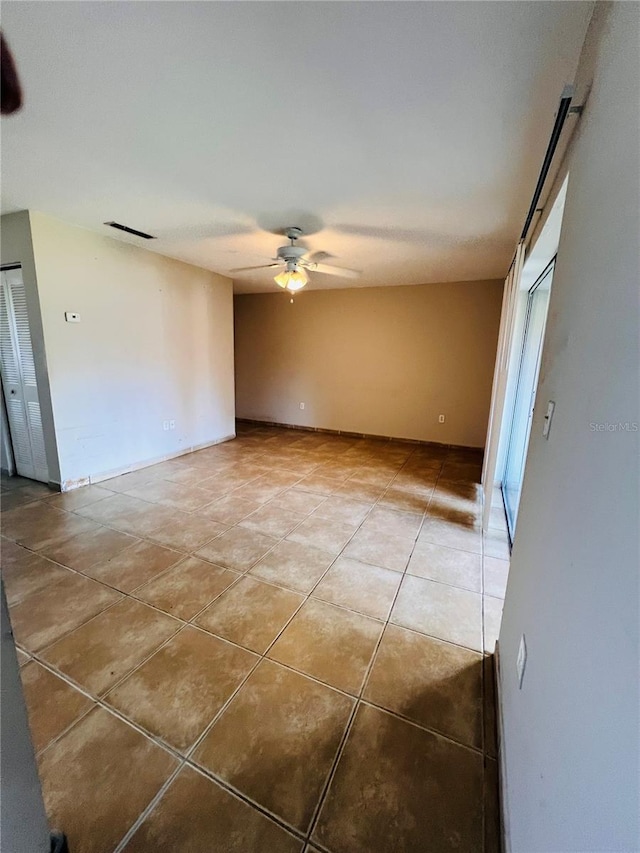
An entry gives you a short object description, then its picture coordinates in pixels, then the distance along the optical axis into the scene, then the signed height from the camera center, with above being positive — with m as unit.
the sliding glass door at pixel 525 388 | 3.19 -0.24
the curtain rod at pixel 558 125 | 1.17 +0.89
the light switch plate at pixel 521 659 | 1.05 -0.91
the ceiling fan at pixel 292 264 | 3.00 +0.84
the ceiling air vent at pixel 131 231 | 3.08 +1.13
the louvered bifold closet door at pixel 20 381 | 3.16 -0.30
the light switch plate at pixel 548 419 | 1.13 -0.19
